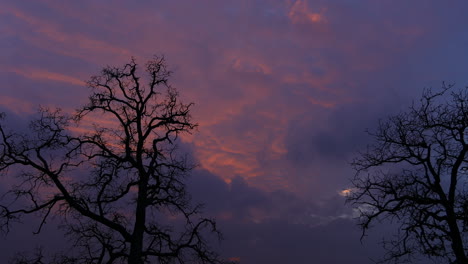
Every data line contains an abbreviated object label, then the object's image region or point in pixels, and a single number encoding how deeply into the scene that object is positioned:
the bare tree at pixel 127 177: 16.53
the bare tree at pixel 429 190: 15.45
